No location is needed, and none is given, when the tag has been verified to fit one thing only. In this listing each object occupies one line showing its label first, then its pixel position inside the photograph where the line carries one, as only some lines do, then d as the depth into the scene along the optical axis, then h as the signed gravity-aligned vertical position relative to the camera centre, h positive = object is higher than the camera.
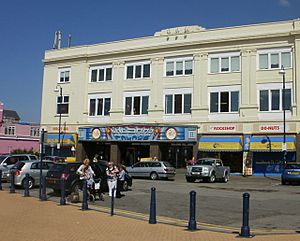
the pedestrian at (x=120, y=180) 19.45 -0.97
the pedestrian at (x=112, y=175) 16.22 -0.64
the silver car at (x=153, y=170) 33.06 -0.79
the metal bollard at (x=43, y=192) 17.42 -1.41
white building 38.53 +6.07
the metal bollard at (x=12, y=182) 20.16 -1.24
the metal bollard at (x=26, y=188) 18.44 -1.38
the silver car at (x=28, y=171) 22.36 -0.79
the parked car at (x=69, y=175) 18.86 -0.82
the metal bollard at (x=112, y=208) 13.62 -1.54
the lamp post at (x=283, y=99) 34.29 +5.33
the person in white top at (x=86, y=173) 16.98 -0.61
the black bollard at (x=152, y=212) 12.11 -1.44
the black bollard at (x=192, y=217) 11.18 -1.42
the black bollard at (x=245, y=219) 10.38 -1.35
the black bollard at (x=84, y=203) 14.78 -1.51
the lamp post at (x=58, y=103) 48.33 +6.21
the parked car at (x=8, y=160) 25.93 -0.32
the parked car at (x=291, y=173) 29.52 -0.65
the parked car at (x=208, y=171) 30.77 -0.71
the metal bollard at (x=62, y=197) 16.02 -1.45
